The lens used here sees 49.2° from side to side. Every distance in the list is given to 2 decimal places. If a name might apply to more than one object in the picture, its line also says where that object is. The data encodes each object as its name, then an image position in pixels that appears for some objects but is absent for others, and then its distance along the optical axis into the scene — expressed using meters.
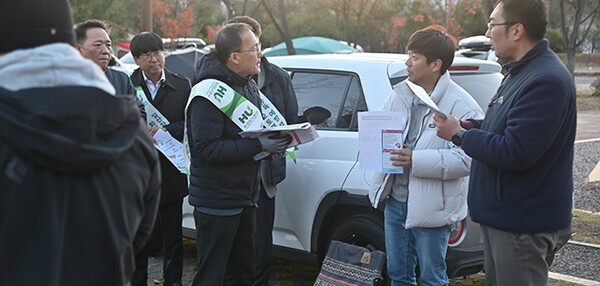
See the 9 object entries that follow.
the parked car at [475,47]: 15.47
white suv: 4.41
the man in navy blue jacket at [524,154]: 2.81
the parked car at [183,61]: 10.08
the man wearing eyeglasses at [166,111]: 5.00
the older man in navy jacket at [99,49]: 4.67
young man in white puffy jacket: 3.64
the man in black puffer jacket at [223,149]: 4.00
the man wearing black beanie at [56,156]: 1.65
